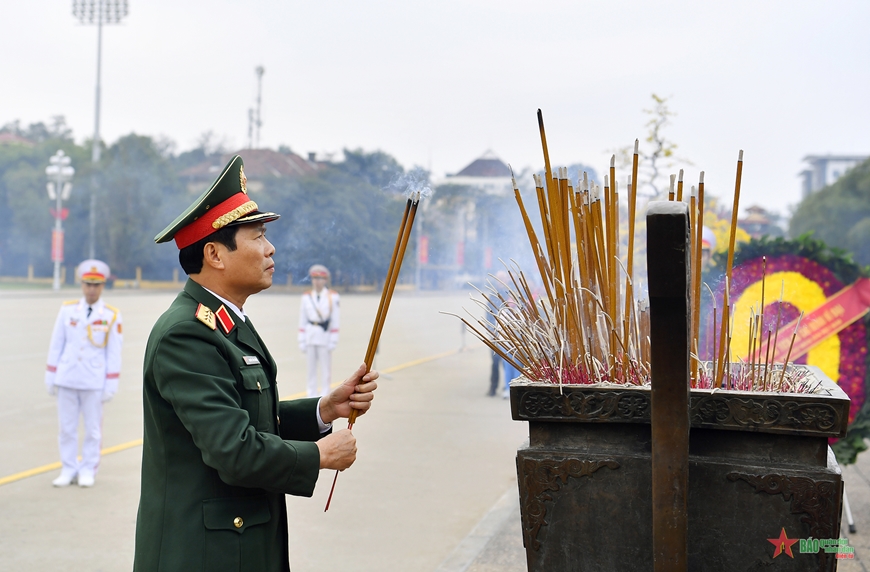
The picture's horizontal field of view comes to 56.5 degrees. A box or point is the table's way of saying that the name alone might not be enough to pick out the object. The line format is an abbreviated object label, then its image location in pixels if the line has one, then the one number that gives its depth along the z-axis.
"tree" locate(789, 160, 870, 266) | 28.22
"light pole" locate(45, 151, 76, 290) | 26.12
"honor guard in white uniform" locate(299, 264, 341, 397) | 8.33
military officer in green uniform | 1.69
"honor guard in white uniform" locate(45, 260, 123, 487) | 5.08
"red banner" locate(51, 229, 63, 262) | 28.20
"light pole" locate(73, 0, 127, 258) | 32.06
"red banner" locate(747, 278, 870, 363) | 3.94
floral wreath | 4.01
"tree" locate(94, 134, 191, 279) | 25.58
